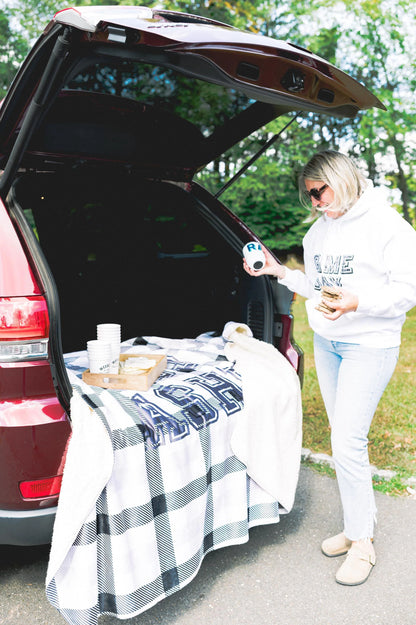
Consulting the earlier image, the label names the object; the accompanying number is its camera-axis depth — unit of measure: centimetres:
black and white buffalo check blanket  196
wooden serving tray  257
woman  235
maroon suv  193
